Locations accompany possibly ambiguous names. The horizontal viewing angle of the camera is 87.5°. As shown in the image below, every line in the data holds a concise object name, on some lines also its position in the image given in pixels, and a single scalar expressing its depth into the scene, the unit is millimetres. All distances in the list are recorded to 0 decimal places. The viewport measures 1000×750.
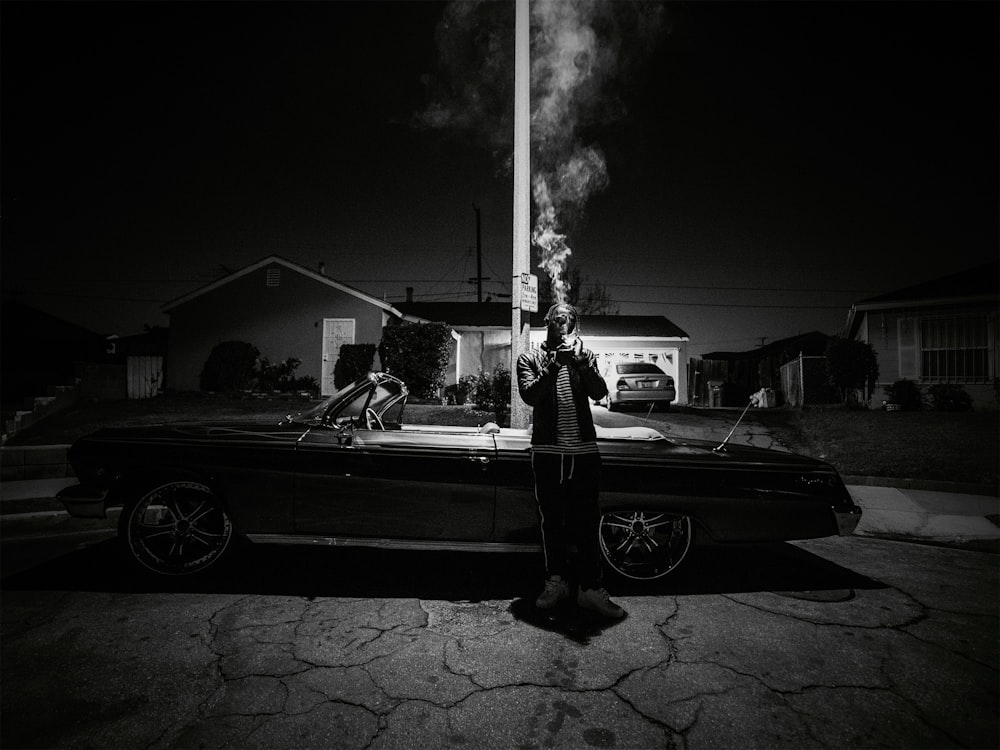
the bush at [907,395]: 12633
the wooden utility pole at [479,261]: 31672
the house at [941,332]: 12586
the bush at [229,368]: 15648
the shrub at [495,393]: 10812
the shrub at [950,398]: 11914
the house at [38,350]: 11453
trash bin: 25891
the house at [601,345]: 20688
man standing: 2982
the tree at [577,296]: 31031
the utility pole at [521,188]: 5781
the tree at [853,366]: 13742
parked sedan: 13852
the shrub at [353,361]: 16109
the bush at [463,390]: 14545
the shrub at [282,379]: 16109
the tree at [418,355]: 14508
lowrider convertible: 3297
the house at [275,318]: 17203
